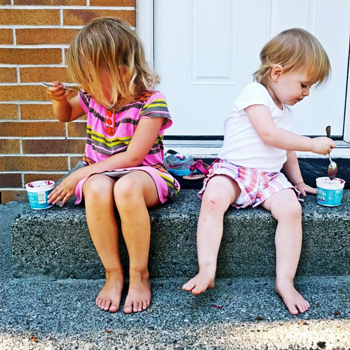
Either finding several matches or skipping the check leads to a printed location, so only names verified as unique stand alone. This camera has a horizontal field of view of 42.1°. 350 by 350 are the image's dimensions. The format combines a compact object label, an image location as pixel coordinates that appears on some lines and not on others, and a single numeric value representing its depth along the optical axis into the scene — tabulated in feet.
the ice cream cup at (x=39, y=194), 6.10
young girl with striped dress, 5.50
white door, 8.94
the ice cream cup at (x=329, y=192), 6.18
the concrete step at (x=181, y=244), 5.98
